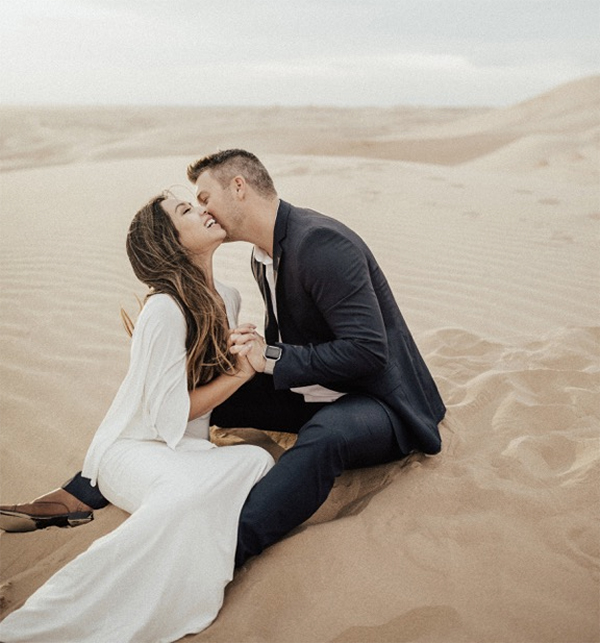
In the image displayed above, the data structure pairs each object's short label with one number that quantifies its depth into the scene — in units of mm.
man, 2490
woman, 2148
